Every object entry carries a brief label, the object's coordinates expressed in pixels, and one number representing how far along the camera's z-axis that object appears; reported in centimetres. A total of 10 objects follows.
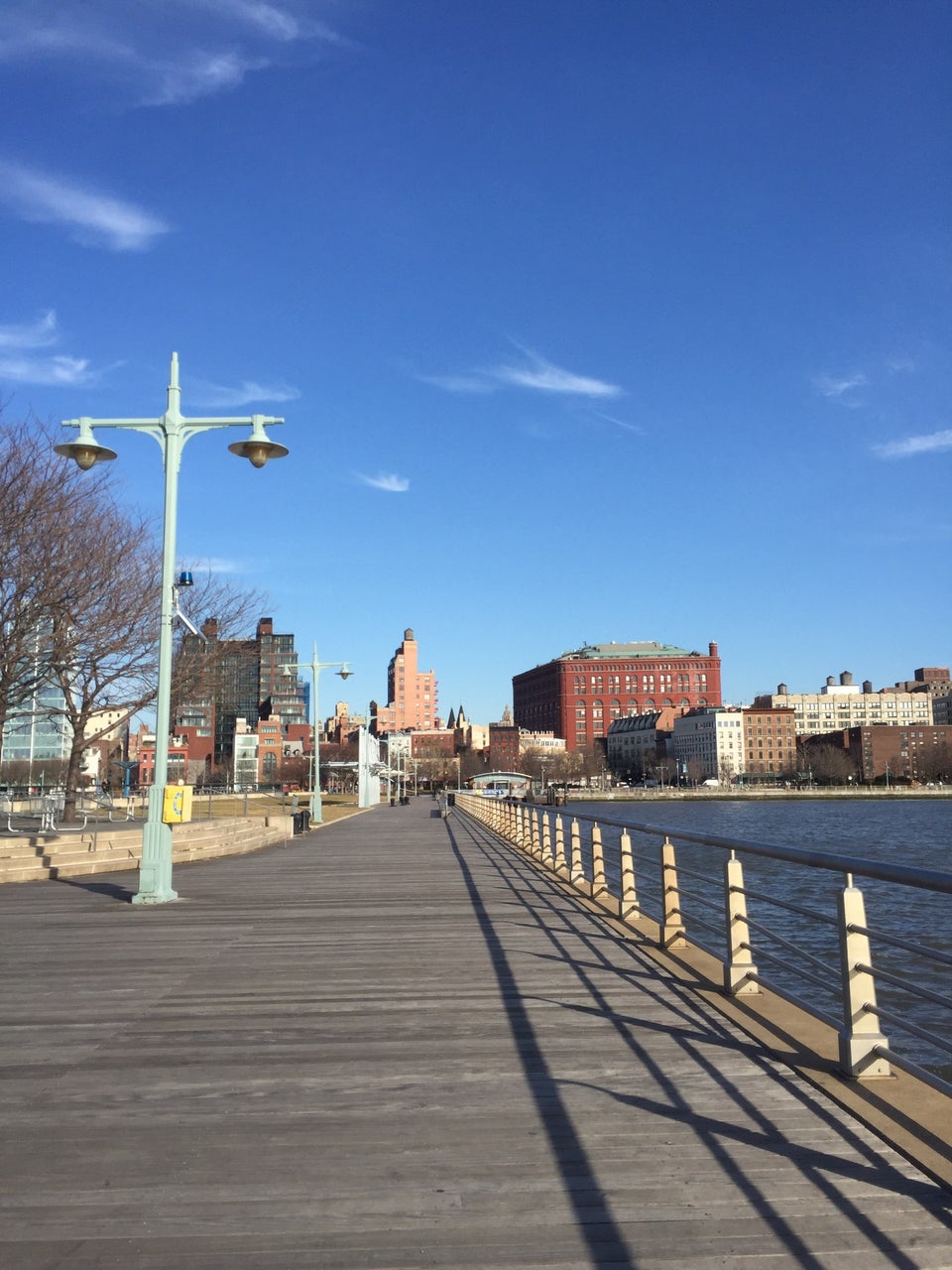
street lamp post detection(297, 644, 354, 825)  3816
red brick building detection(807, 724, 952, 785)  17638
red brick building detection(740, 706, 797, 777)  19188
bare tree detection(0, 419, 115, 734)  2075
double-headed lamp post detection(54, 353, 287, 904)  1235
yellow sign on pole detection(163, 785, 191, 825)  1263
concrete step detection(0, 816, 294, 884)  1680
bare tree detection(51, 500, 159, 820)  2411
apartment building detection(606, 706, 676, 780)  19088
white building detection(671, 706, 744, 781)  18550
